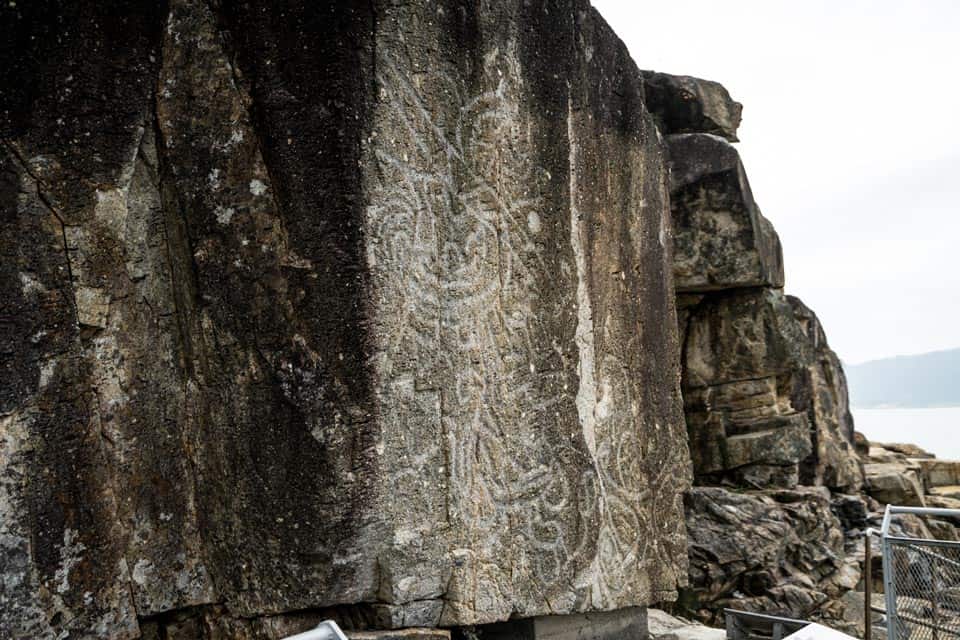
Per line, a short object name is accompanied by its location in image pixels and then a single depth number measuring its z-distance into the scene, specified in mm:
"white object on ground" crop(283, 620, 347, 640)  2273
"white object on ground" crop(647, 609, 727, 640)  5372
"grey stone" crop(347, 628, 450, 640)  3748
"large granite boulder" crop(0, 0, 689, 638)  3449
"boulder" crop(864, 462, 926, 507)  13680
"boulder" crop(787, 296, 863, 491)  11672
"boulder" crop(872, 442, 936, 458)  18938
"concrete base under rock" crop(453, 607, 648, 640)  4402
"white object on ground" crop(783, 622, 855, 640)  2920
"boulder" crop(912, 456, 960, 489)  17156
